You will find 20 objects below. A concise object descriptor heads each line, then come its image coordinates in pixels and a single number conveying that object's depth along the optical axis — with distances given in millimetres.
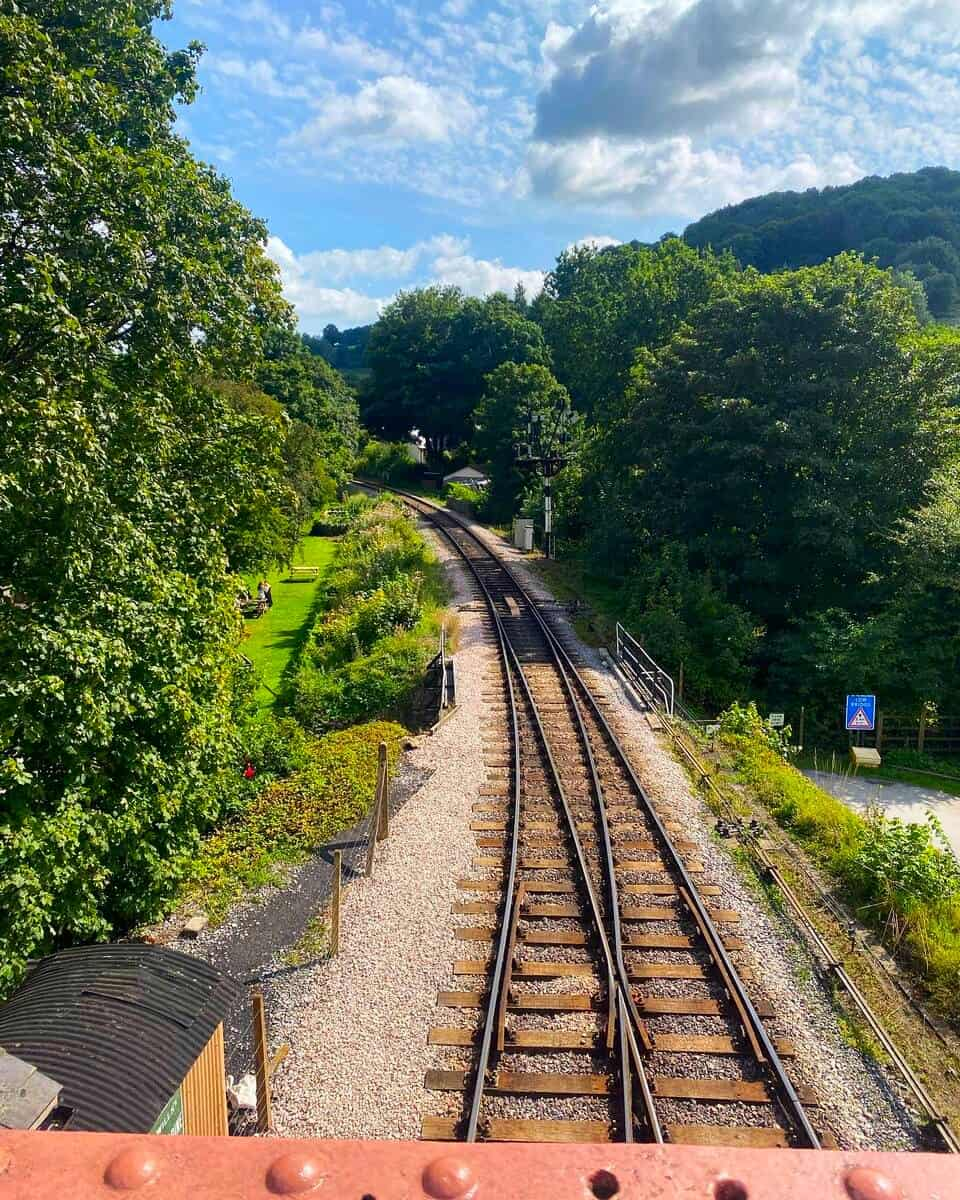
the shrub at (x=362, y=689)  17734
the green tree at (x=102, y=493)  8055
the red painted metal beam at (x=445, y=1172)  1135
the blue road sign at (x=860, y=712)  13531
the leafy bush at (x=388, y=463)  67438
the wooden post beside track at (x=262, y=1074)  7008
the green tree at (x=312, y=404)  52844
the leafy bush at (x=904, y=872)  9789
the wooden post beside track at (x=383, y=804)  11750
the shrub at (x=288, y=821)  11055
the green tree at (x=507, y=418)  45062
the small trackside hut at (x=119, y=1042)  5594
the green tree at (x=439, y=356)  68250
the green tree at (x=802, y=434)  22344
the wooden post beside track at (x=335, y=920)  9234
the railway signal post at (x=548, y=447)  31766
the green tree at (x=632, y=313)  34438
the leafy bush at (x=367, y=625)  22594
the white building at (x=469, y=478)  59625
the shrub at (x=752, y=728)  16047
